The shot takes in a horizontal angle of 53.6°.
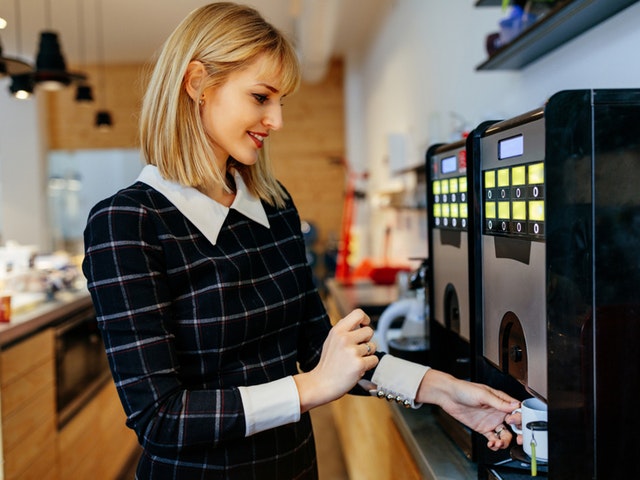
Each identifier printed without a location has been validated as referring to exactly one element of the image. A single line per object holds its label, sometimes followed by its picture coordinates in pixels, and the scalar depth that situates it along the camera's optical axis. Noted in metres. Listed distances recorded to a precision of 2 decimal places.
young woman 0.96
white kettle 1.65
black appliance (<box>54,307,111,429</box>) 2.76
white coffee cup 0.89
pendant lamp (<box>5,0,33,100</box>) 3.46
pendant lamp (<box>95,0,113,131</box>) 5.58
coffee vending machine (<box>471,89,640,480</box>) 0.78
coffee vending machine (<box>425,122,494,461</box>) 1.12
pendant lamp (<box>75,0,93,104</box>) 5.09
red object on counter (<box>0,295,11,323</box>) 2.33
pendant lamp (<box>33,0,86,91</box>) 3.59
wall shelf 1.38
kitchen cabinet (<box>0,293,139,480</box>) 2.25
